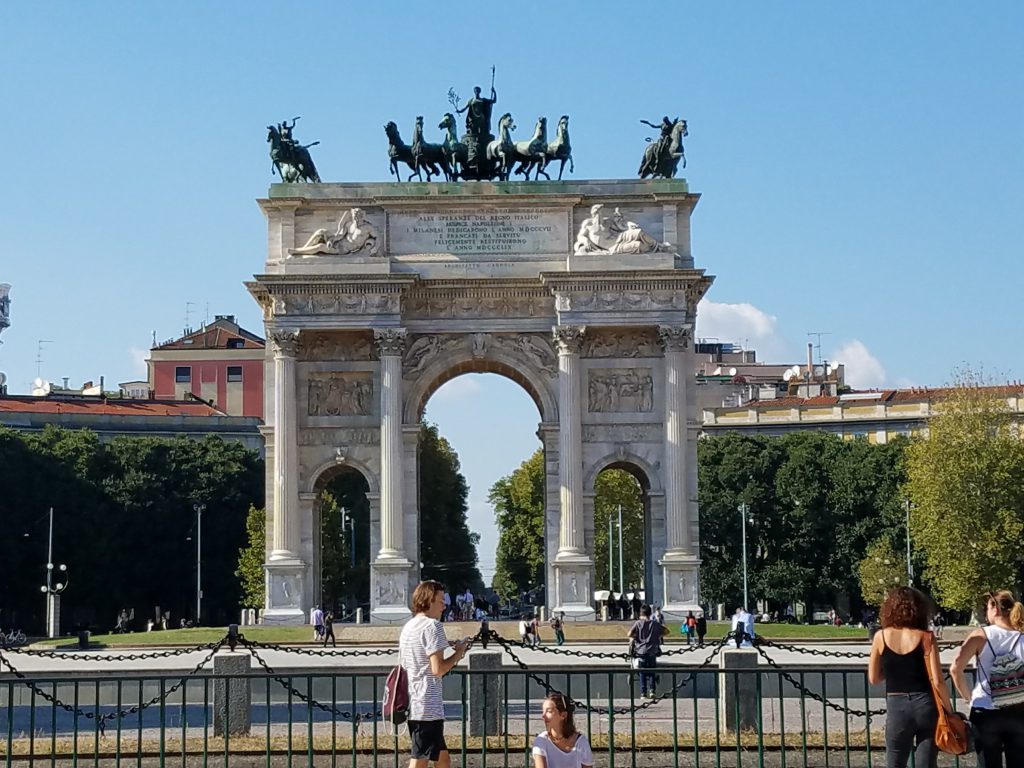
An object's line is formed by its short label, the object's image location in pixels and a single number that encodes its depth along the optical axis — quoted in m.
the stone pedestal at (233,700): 23.38
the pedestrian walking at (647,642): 33.25
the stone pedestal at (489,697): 22.69
